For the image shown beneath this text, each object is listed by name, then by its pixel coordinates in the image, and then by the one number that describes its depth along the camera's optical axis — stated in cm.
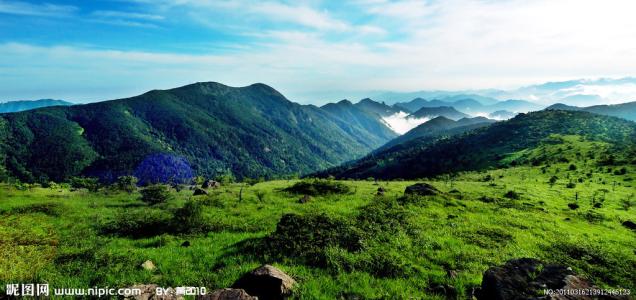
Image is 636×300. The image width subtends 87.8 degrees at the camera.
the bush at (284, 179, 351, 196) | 4331
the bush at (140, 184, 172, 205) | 4975
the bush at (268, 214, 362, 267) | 1823
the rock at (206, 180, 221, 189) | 6771
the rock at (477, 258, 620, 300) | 1202
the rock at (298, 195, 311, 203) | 3783
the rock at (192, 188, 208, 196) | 5266
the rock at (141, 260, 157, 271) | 1693
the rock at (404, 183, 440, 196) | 3719
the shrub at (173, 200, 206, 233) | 2642
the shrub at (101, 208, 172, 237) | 2690
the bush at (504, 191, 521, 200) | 4573
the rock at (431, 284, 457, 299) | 1441
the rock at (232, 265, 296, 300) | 1327
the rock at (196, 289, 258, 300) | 1186
